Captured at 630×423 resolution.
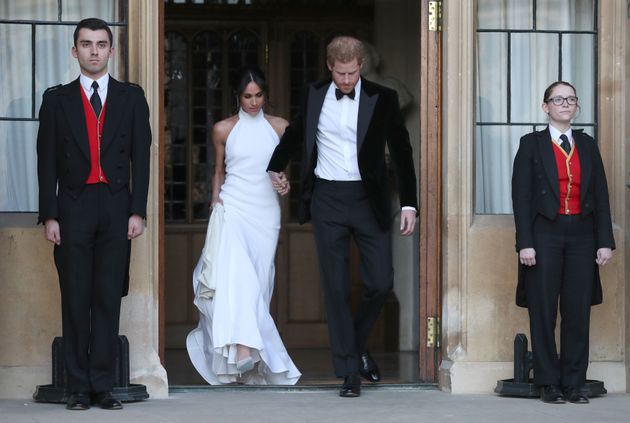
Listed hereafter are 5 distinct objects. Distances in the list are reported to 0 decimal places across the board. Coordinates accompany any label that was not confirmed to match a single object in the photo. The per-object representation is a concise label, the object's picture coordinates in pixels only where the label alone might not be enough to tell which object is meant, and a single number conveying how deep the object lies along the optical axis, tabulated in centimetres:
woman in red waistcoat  1766
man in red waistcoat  1677
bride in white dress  1948
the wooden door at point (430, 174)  1900
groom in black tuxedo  1806
